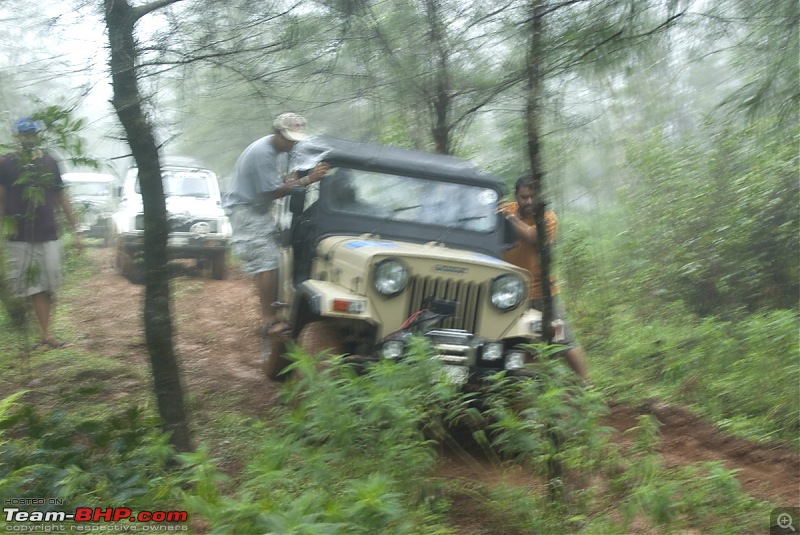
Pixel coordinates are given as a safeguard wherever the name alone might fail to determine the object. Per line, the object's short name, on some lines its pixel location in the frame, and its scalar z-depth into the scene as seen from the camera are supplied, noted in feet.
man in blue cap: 16.85
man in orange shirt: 18.45
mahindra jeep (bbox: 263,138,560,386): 15.69
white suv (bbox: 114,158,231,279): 35.70
